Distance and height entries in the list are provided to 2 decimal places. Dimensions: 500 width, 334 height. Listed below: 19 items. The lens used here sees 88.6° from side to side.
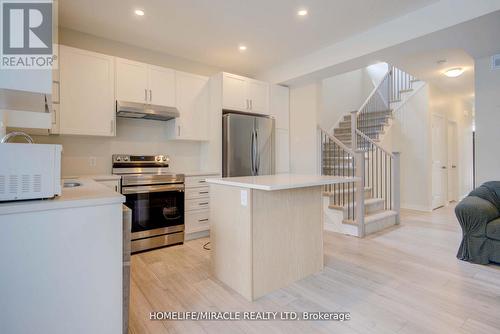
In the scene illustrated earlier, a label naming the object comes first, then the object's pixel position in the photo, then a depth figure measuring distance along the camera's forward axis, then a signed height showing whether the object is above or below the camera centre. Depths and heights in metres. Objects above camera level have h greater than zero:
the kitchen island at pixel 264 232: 2.04 -0.56
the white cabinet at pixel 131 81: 3.29 +1.15
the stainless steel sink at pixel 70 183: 2.20 -0.13
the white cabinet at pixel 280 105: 4.54 +1.13
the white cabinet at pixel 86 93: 2.96 +0.91
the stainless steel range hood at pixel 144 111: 3.22 +0.75
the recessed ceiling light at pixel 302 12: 2.85 +1.75
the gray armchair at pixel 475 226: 2.71 -0.64
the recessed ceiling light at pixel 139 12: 2.80 +1.73
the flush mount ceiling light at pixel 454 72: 4.26 +1.59
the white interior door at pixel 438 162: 5.70 +0.11
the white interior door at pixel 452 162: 6.34 +0.12
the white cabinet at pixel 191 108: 3.79 +0.92
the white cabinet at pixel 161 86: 3.53 +1.16
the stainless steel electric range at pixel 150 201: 3.12 -0.43
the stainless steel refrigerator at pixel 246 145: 3.88 +0.36
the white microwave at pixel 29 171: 1.15 -0.01
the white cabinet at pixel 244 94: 3.97 +1.20
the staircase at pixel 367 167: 3.82 +0.00
